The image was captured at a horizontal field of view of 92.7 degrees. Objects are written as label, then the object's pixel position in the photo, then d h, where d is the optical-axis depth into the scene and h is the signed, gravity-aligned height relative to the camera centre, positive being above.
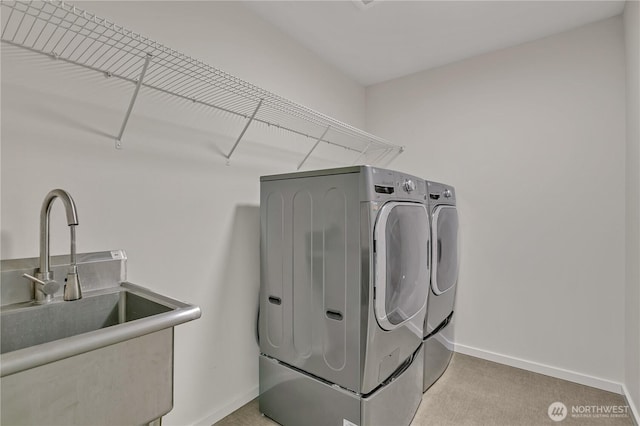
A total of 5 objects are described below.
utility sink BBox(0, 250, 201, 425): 0.77 -0.41
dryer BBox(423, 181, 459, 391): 2.20 -0.50
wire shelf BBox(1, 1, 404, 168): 1.19 +0.74
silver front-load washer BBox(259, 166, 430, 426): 1.52 -0.43
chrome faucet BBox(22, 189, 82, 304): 1.06 -0.16
